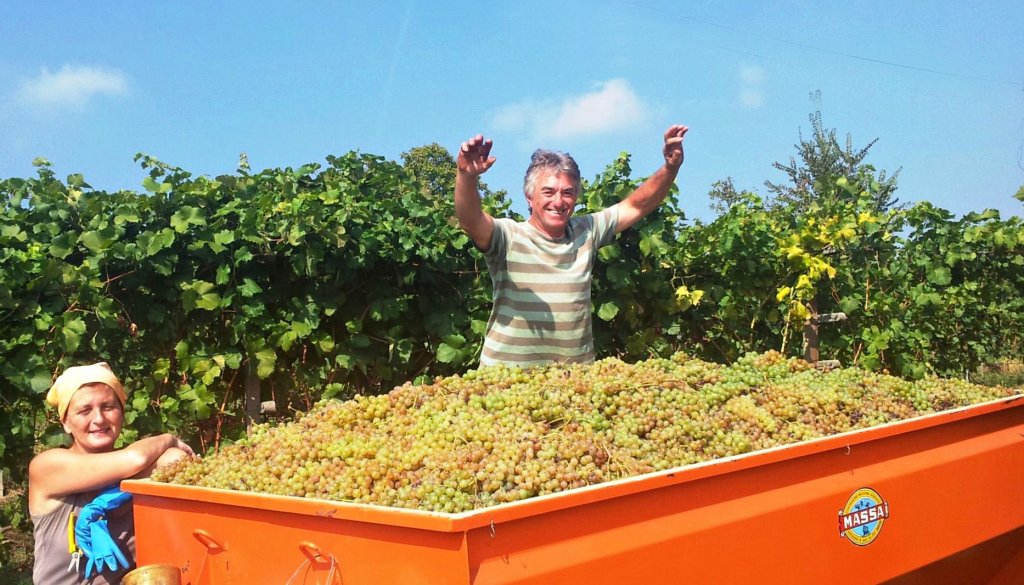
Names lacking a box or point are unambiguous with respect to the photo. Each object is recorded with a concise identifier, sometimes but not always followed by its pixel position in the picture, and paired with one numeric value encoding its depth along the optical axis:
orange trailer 1.84
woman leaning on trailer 2.80
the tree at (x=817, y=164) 28.27
